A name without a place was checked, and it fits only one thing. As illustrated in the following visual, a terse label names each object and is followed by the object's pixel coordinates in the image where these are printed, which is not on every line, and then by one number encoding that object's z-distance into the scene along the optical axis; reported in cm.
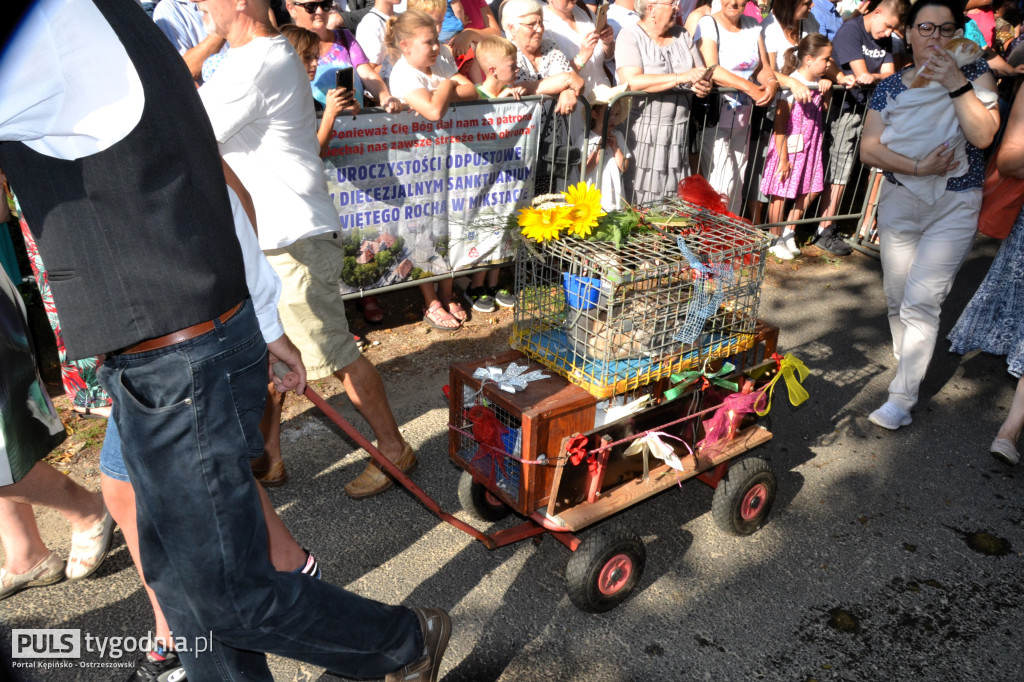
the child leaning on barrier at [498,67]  552
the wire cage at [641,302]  311
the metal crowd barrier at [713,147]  629
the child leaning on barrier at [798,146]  678
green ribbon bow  329
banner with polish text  508
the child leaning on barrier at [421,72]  514
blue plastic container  311
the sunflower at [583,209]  322
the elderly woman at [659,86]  611
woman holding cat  416
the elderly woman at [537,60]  577
